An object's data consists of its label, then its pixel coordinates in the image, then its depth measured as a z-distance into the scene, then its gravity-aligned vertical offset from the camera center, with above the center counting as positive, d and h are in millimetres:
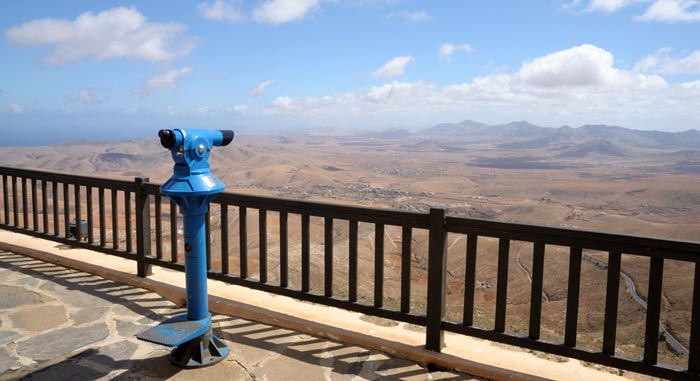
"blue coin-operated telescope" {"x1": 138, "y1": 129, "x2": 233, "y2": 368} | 3178 -705
